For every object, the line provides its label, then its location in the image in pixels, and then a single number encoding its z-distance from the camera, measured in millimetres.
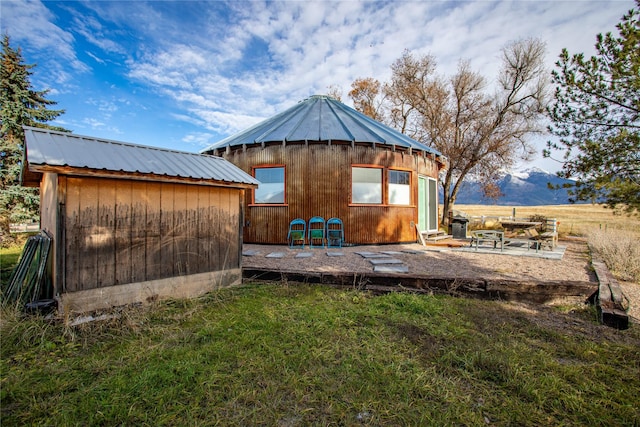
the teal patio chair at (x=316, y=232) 8578
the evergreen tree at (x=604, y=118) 4961
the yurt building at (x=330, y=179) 9008
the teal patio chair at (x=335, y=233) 8773
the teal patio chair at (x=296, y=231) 8703
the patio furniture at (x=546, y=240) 8414
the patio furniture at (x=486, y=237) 7977
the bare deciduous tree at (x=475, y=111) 17281
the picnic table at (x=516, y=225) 10478
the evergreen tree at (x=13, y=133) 10570
